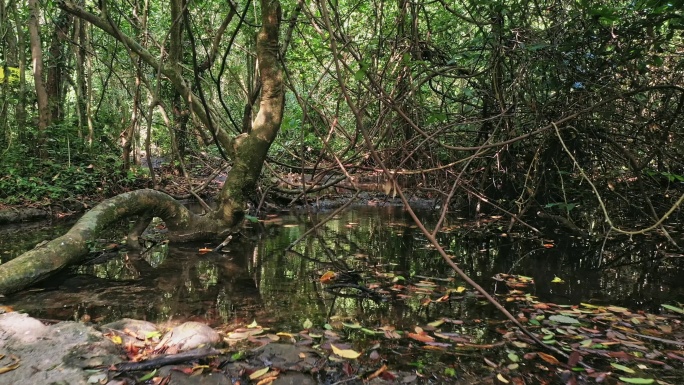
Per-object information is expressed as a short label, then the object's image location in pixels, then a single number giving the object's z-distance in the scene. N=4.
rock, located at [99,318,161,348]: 2.59
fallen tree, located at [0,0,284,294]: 4.19
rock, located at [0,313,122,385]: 2.12
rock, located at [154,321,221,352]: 2.49
